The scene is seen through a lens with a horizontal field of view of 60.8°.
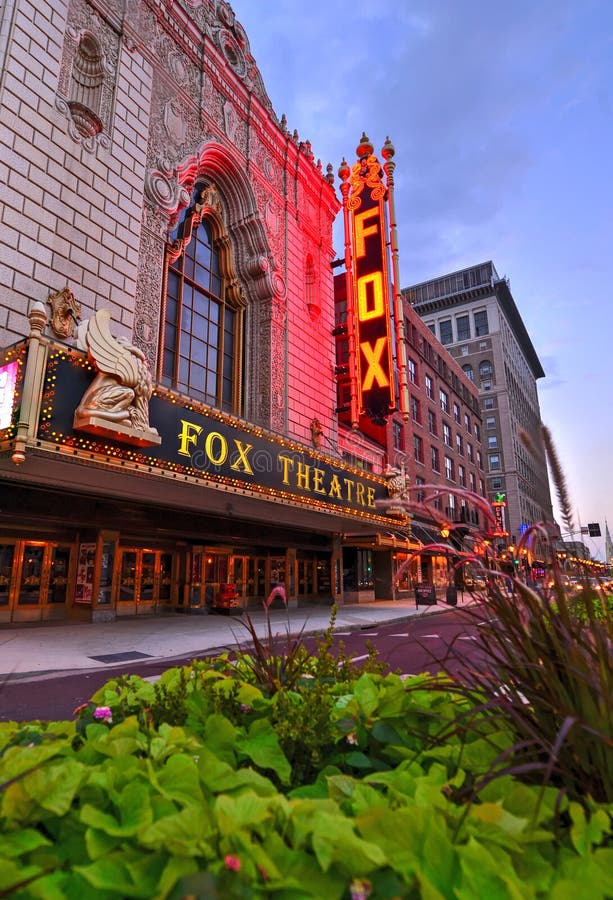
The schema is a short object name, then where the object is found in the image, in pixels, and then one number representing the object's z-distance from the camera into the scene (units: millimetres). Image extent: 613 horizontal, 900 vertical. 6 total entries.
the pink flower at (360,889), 1025
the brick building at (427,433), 28547
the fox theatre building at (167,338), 11203
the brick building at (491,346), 73688
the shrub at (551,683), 1525
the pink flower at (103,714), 2209
